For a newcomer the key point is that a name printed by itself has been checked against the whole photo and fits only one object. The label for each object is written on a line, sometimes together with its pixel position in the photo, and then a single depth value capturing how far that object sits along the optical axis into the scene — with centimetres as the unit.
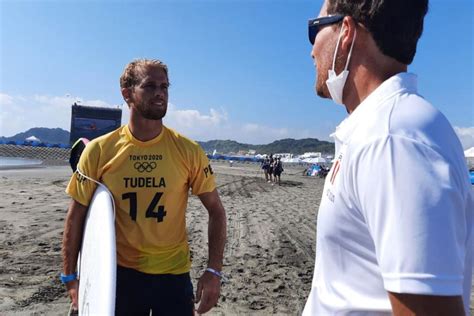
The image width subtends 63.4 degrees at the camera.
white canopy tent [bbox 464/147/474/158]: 4159
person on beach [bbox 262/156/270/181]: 2672
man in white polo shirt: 81
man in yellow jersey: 251
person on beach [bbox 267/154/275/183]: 2597
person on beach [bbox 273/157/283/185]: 2541
